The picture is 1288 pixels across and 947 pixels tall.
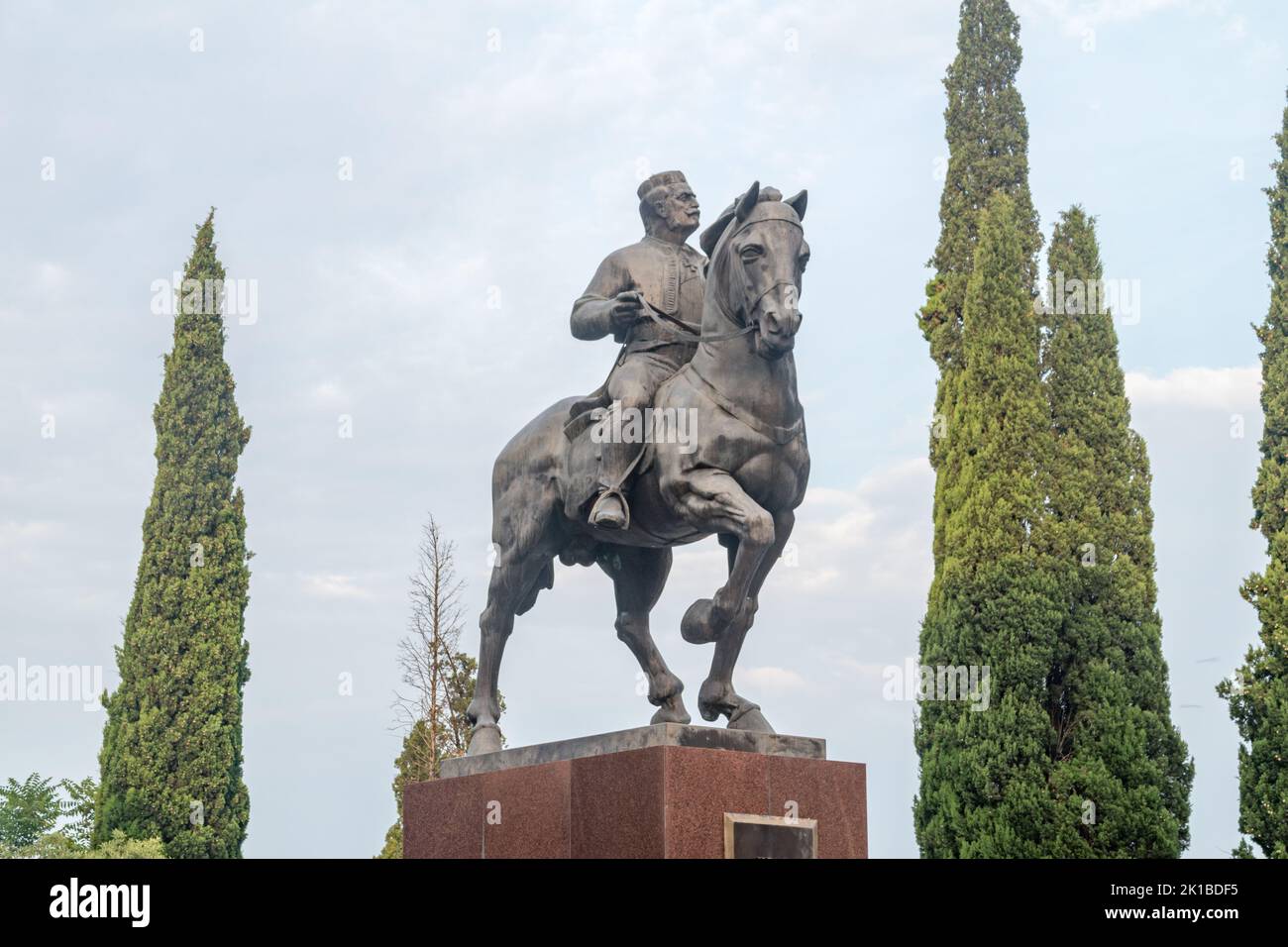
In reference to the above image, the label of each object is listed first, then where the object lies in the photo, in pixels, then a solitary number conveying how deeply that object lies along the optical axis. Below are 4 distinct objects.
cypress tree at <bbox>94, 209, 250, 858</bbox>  18.34
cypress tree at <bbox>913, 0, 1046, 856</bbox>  16.30
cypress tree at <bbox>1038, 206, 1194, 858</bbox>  15.61
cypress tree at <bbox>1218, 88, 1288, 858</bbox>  14.62
